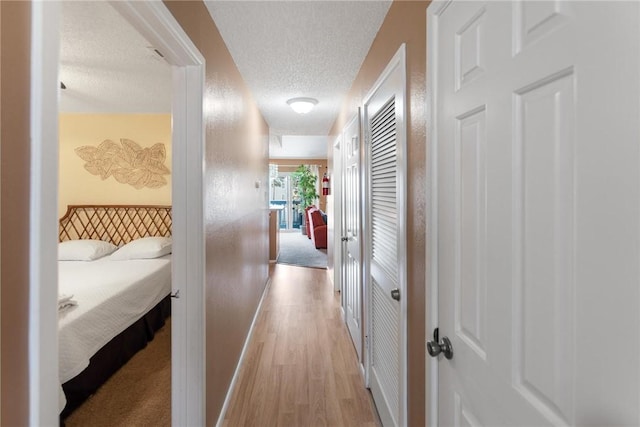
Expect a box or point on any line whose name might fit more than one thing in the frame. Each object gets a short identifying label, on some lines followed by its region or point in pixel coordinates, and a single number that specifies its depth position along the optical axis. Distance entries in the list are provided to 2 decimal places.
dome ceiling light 3.00
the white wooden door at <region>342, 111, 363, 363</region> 2.38
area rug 5.94
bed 1.86
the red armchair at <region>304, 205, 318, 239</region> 8.48
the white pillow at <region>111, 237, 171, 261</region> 3.19
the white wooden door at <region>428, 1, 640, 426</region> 0.44
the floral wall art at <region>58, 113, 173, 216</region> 3.60
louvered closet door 1.38
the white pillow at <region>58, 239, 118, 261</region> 3.10
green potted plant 9.30
